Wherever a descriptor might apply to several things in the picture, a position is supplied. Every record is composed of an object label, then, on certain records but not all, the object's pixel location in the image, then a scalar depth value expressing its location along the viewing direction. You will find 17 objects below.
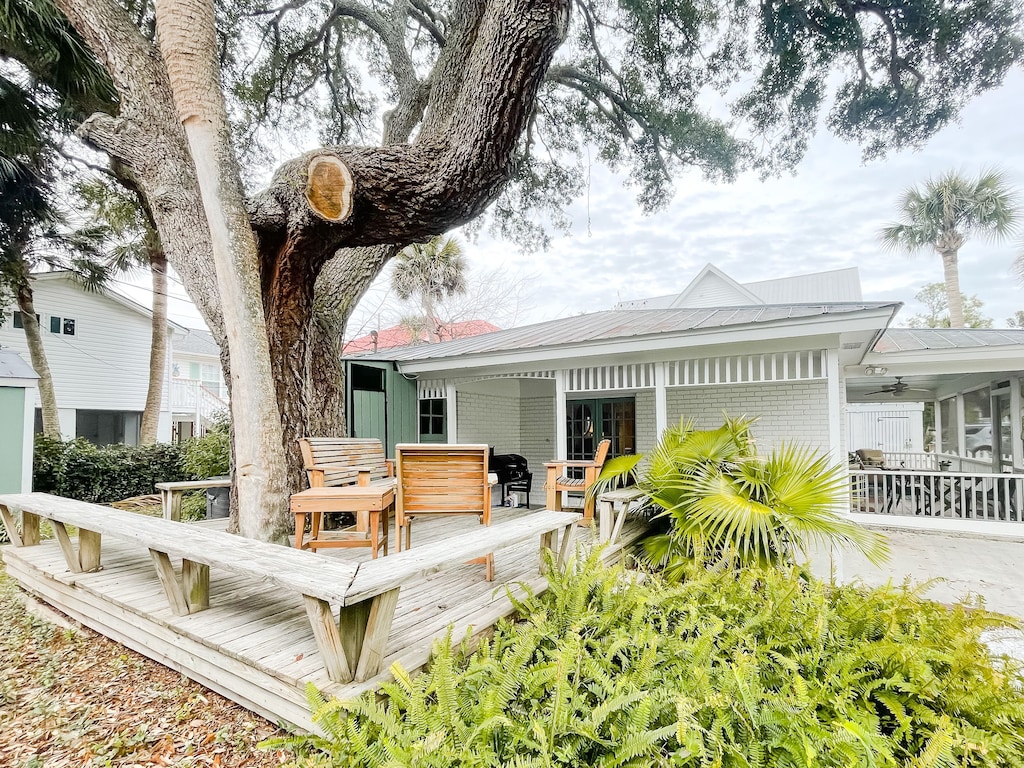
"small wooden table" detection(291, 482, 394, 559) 3.42
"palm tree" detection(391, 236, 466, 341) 15.78
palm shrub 3.51
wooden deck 2.24
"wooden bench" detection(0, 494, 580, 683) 2.03
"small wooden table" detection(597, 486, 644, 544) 4.17
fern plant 1.88
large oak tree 3.83
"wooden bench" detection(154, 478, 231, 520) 4.75
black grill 7.36
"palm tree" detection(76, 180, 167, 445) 9.27
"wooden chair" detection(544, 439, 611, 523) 4.91
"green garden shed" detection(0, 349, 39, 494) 6.68
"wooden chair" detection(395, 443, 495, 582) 3.58
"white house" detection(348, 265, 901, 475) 5.31
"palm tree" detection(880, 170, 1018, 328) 15.84
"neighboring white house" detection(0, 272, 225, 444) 12.16
